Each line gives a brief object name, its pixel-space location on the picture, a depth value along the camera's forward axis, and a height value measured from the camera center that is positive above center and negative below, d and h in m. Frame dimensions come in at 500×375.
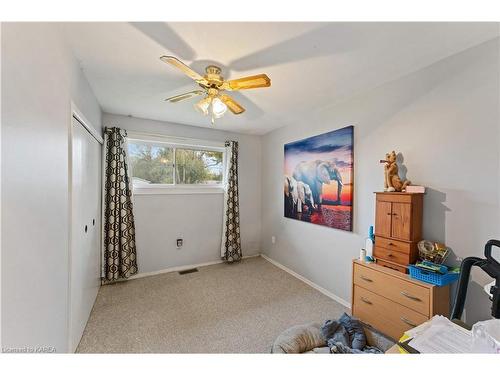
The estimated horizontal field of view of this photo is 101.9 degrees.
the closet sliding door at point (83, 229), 1.51 -0.44
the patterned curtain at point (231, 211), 3.49 -0.49
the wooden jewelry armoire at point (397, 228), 1.61 -0.36
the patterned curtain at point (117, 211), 2.67 -0.39
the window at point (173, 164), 3.04 +0.29
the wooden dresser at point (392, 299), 1.43 -0.89
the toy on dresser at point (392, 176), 1.75 +0.08
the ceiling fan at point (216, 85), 1.39 +0.74
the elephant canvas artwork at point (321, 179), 2.30 +0.07
